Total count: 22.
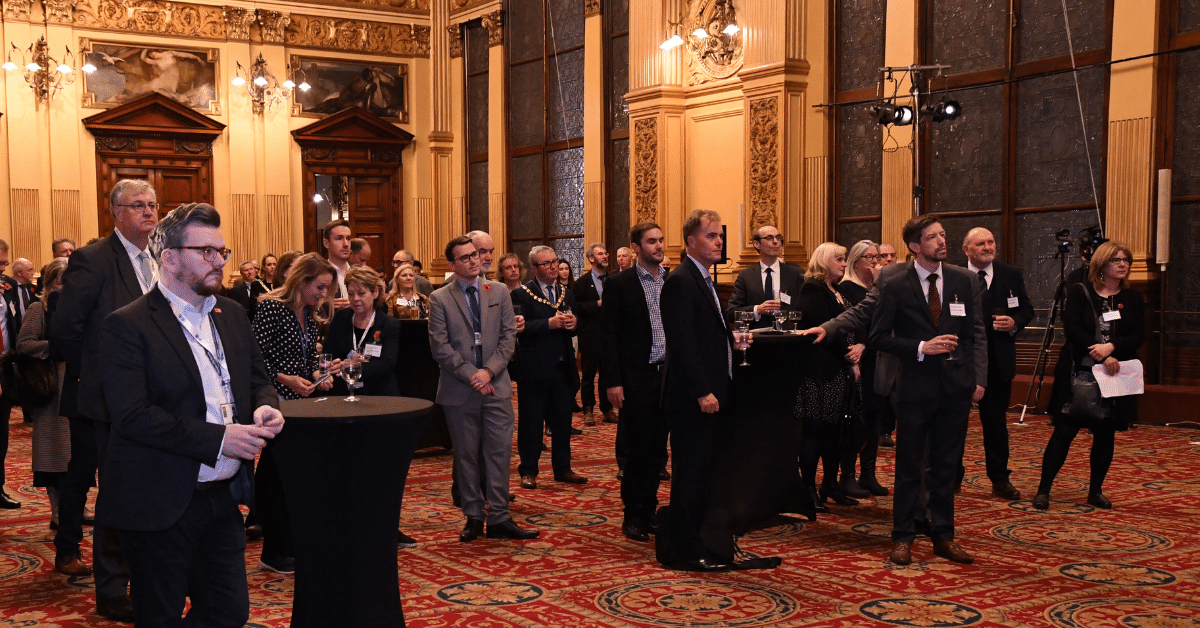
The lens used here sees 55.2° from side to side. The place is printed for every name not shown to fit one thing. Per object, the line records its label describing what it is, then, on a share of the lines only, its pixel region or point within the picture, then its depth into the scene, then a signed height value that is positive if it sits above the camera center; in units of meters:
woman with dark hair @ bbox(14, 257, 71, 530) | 5.94 -0.88
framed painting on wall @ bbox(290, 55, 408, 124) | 18.30 +2.75
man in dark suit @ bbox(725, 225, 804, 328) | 7.19 -0.16
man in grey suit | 5.78 -0.67
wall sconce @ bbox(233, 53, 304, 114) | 17.64 +2.64
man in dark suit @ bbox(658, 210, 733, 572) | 5.00 -0.54
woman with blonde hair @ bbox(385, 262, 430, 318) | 7.98 -0.29
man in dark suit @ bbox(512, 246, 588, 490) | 7.24 -0.82
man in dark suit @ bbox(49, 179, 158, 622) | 4.36 -0.12
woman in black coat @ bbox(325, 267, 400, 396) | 5.75 -0.40
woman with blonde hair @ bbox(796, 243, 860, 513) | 6.18 -0.72
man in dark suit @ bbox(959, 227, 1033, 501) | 6.76 -0.58
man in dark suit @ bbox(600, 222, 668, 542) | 5.82 -0.57
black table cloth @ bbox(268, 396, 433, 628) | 3.58 -0.78
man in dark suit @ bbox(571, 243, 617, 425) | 9.99 -0.62
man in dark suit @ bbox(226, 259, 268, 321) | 9.70 -0.29
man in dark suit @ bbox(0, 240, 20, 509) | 6.37 -0.39
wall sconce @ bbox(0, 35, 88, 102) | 16.11 +2.64
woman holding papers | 6.31 -0.50
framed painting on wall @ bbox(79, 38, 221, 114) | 16.75 +2.73
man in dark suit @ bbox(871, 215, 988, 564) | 5.27 -0.56
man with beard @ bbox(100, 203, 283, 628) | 2.89 -0.44
